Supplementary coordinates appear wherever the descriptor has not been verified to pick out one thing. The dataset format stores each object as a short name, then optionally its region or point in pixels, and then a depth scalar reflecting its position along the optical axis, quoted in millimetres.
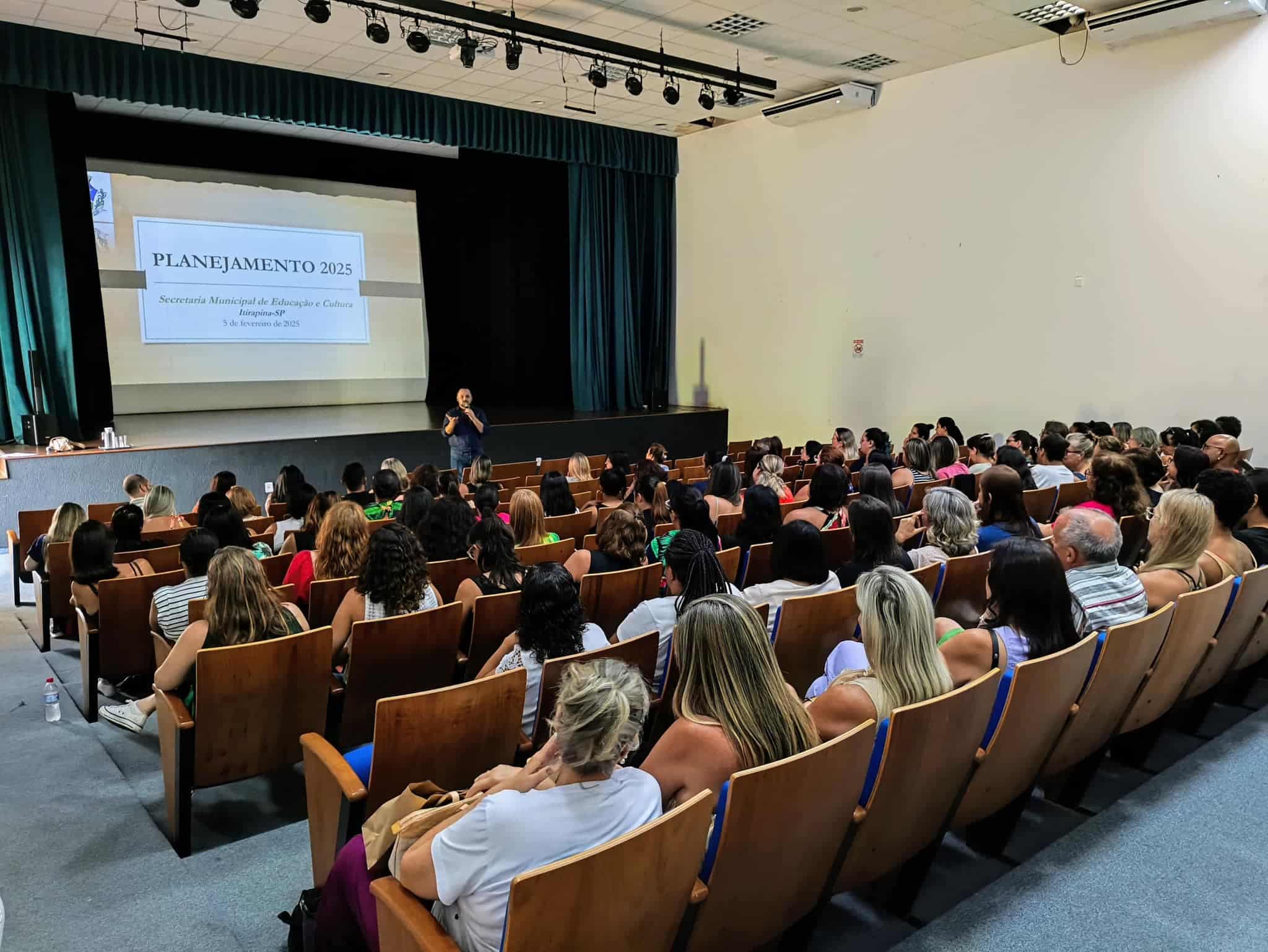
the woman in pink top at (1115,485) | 4242
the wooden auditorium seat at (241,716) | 2641
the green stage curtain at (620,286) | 12883
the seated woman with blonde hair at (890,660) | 2127
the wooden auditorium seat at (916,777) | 1991
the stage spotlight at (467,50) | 7379
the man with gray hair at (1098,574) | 2822
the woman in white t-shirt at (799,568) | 3180
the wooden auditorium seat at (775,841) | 1711
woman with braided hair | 2846
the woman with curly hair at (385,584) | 3256
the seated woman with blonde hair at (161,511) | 5266
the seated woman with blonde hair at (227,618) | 2842
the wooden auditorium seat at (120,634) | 3725
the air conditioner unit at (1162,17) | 7113
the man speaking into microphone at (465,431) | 8586
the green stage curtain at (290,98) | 7945
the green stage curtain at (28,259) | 8680
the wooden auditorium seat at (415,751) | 2162
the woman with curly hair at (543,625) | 2611
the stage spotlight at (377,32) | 6973
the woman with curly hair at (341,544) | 3902
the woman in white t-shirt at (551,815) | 1562
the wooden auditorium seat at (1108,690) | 2531
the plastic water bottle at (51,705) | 3725
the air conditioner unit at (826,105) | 10031
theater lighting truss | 7184
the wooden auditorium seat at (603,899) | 1437
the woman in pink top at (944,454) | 6234
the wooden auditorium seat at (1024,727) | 2244
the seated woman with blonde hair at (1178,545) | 3053
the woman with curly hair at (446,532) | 4273
